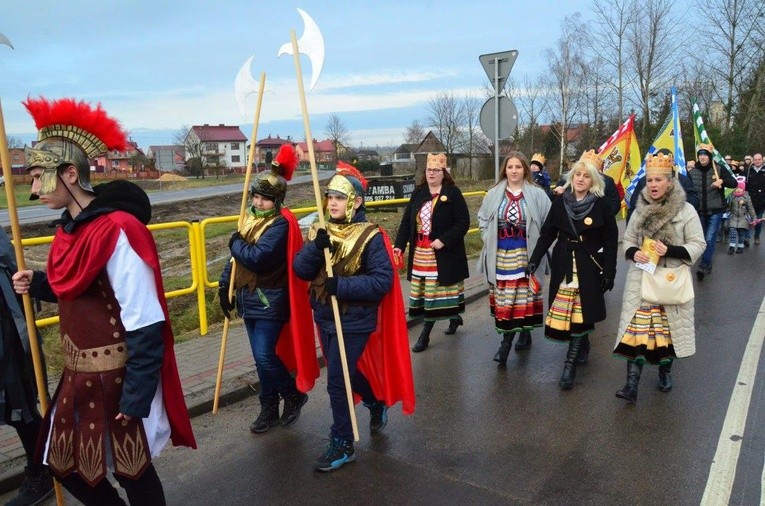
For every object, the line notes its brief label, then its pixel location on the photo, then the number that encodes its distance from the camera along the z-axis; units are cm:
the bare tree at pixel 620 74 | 3413
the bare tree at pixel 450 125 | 5597
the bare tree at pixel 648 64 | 3316
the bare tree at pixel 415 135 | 7952
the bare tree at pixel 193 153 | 6384
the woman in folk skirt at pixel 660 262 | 478
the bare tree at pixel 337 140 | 6022
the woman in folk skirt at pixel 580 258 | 522
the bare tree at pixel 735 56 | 3234
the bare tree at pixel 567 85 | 3847
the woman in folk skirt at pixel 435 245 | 629
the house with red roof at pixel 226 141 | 10025
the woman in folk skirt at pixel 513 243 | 589
